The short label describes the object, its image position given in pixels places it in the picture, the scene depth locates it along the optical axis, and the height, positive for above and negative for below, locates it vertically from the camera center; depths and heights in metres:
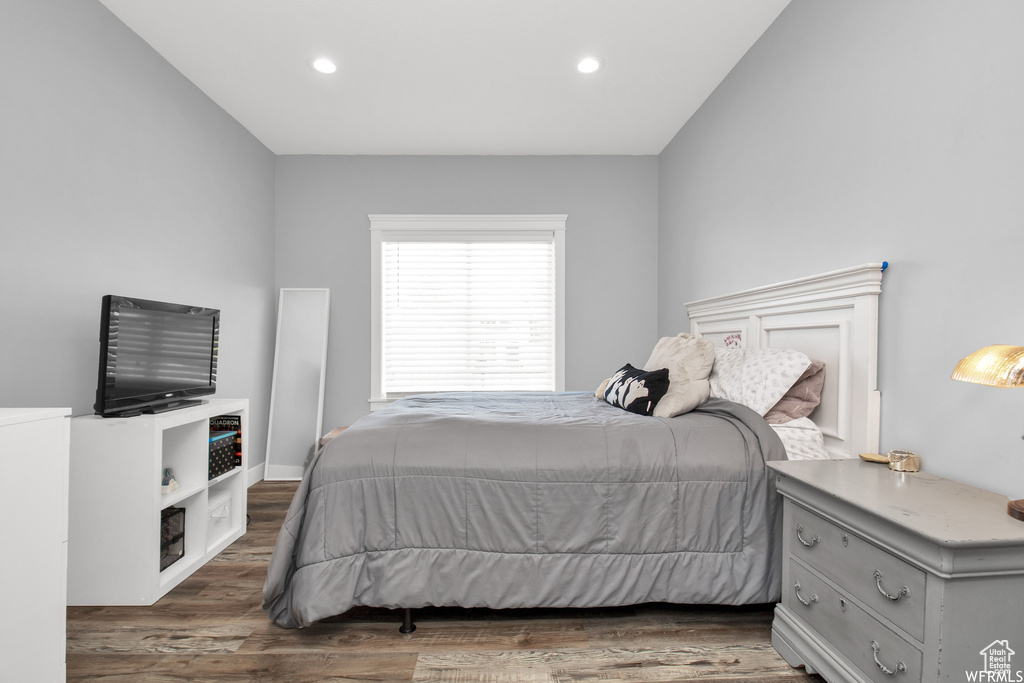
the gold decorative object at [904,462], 1.53 -0.34
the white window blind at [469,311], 4.18 +0.24
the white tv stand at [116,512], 2.04 -0.75
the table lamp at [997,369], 1.03 -0.03
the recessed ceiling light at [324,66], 2.79 +1.53
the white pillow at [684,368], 2.12 -0.11
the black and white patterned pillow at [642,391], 2.19 -0.22
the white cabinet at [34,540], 1.32 -0.59
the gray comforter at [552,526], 1.76 -0.66
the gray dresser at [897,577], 1.08 -0.56
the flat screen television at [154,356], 2.06 -0.12
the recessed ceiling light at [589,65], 2.79 +1.57
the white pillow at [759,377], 1.96 -0.13
